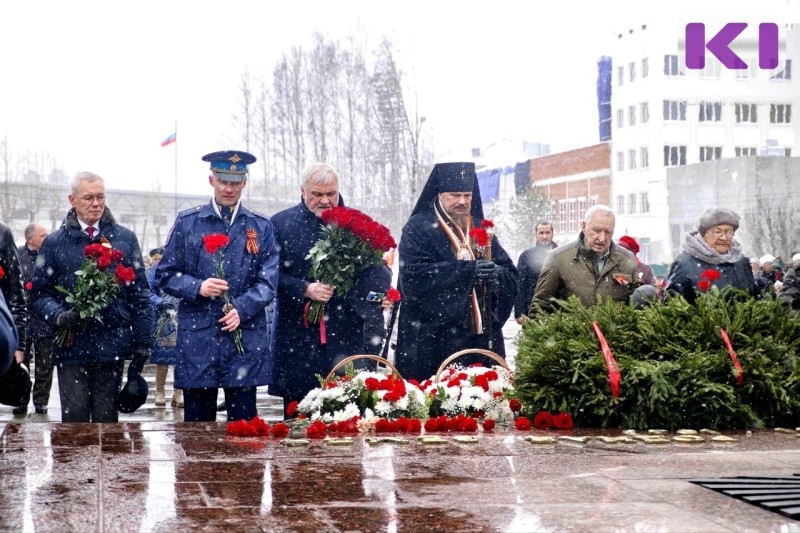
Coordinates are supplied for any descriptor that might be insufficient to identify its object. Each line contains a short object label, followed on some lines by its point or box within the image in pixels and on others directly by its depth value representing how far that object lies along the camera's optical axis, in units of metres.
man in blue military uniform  7.82
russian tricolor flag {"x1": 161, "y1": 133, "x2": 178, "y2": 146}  52.88
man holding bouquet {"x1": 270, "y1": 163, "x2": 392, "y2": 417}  8.64
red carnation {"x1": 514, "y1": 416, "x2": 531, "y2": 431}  7.57
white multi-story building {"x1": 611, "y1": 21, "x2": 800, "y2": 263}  72.75
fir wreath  7.53
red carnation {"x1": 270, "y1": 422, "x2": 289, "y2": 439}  7.12
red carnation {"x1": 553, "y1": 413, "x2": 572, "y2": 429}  7.46
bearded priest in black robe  9.43
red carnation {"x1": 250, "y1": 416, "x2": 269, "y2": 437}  7.16
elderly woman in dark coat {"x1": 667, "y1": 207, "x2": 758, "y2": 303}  9.09
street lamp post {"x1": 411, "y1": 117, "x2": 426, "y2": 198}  47.73
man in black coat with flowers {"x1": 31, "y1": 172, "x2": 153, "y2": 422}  8.10
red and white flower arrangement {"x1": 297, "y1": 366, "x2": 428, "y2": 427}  7.67
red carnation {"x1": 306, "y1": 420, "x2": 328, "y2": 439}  7.08
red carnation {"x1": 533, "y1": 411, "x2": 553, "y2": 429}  7.50
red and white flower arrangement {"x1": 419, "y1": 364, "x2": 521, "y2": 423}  8.16
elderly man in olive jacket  8.96
